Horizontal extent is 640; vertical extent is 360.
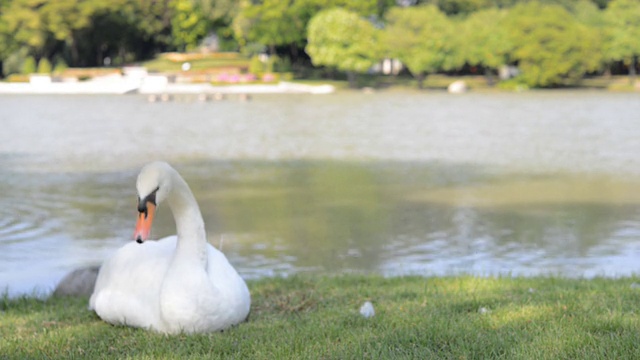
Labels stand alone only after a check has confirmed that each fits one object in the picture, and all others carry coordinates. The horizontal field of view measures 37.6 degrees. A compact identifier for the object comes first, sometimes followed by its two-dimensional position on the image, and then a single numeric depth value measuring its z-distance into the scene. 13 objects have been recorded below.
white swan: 4.57
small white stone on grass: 5.09
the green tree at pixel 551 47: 56.19
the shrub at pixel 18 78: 56.88
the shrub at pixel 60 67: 60.12
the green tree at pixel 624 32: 59.03
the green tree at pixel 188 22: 67.44
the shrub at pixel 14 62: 64.01
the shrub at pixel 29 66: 60.19
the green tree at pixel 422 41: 58.56
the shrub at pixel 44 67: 59.25
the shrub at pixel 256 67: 61.88
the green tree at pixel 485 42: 58.31
